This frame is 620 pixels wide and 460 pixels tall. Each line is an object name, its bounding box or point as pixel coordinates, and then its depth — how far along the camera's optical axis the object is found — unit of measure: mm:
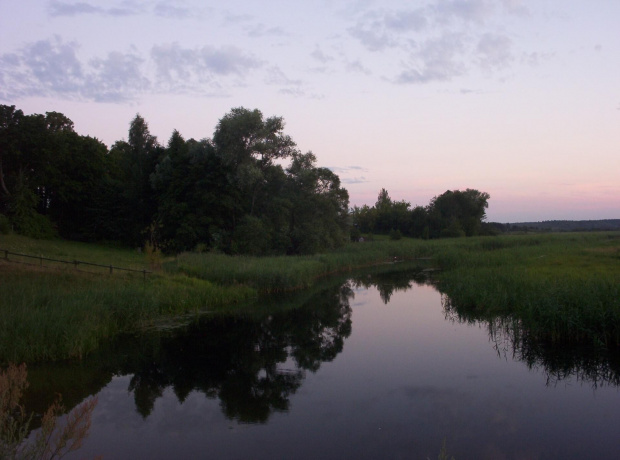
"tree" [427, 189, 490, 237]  74250
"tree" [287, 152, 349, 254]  35719
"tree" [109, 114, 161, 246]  40594
